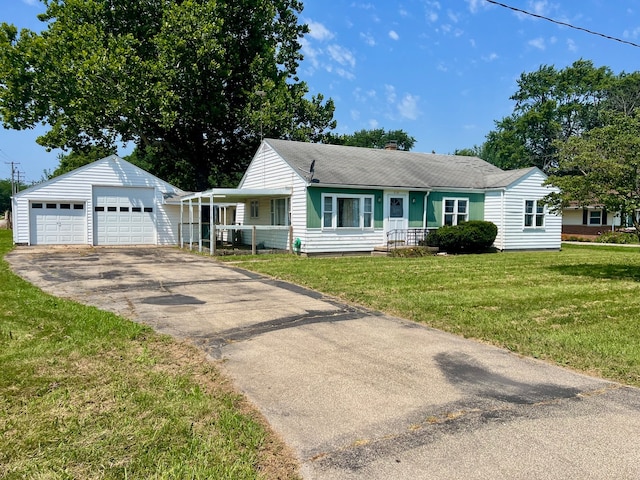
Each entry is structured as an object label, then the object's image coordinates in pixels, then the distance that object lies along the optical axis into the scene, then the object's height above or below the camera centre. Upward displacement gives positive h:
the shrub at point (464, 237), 18.34 -0.82
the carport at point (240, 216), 18.02 +0.02
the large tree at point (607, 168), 11.04 +1.19
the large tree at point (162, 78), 23.81 +7.65
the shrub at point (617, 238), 28.88 -1.37
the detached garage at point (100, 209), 22.55 +0.39
